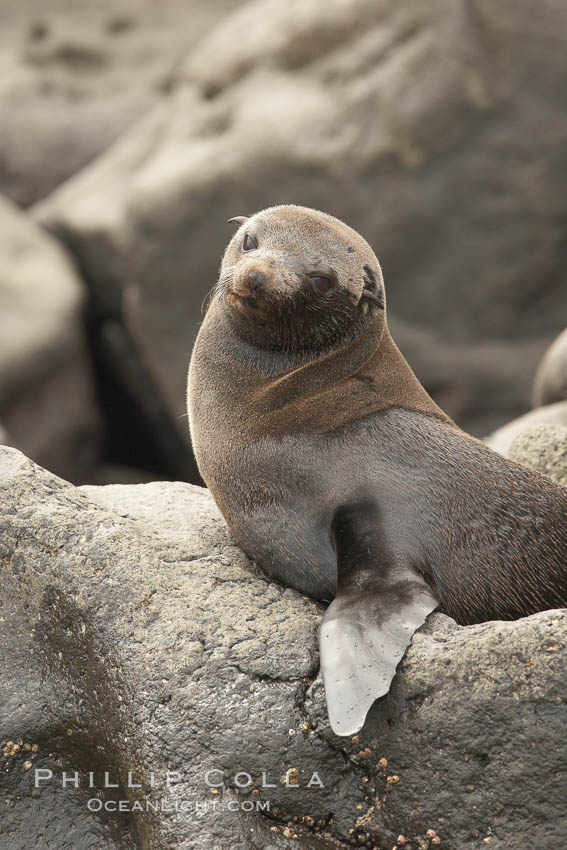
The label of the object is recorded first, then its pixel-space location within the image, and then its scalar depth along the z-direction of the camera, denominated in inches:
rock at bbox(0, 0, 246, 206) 1184.2
